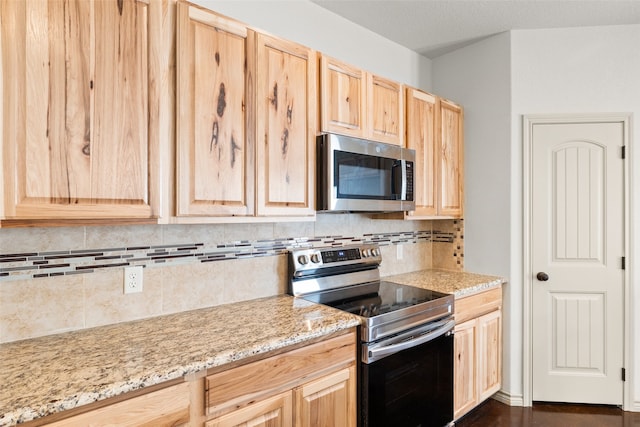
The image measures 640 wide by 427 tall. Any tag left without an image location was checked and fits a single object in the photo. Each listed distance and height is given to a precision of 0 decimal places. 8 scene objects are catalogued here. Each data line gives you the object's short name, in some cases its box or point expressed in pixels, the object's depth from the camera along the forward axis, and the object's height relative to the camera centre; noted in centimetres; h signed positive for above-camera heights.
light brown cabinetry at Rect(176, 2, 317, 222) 156 +40
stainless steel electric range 181 -63
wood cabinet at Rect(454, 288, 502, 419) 239 -92
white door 268 -37
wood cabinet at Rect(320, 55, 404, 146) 205 +61
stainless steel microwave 199 +20
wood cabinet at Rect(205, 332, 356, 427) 137 -71
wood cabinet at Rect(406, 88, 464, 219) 257 +41
